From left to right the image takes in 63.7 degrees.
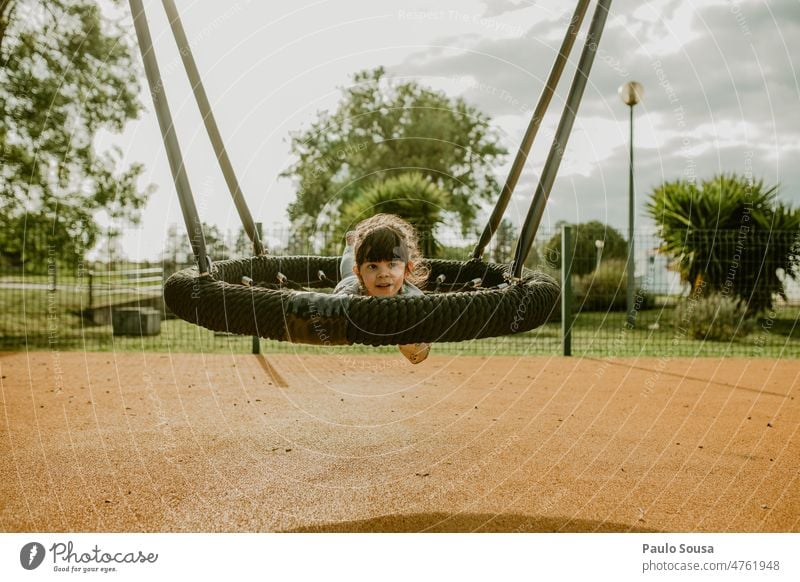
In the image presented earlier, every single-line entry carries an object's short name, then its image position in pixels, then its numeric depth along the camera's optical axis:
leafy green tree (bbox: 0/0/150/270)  9.96
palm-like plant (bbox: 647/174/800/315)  9.80
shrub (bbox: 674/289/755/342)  9.16
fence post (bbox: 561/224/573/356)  7.84
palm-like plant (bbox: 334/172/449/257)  9.16
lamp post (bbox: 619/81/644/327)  9.42
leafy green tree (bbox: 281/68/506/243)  11.32
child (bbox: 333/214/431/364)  2.85
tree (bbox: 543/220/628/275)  10.38
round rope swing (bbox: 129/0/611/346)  1.90
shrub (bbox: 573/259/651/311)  10.80
